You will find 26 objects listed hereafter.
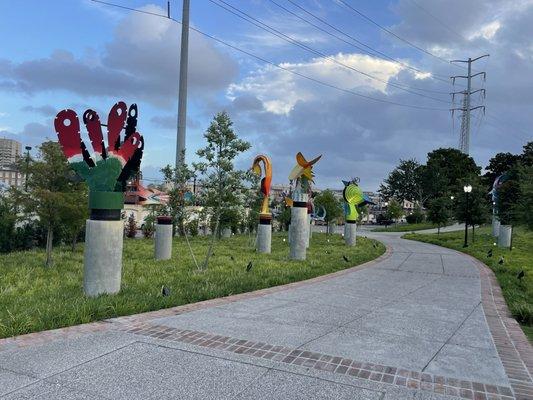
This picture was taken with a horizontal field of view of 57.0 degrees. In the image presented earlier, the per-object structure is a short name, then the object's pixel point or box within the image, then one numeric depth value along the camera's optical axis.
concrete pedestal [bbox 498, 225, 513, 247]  27.14
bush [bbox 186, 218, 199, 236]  16.46
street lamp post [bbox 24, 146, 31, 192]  12.80
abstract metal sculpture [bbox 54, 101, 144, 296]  8.65
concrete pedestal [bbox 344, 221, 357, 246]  26.08
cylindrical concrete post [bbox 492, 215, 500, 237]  34.14
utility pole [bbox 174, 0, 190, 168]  24.03
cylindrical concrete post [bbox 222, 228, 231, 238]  31.21
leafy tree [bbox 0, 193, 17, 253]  18.77
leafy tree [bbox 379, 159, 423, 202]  77.62
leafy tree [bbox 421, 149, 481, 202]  71.69
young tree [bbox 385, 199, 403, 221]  70.44
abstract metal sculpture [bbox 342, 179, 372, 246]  26.55
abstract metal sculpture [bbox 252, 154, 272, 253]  23.47
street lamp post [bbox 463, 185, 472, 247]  27.71
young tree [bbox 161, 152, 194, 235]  14.34
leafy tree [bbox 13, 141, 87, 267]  12.64
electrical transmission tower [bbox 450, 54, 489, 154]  69.94
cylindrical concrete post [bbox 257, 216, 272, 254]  19.80
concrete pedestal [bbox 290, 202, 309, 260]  16.84
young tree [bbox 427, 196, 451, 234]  37.42
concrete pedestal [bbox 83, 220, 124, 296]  8.59
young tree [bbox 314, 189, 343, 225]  37.59
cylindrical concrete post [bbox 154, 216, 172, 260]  15.94
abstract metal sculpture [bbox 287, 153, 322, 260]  16.86
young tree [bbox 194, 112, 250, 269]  13.20
